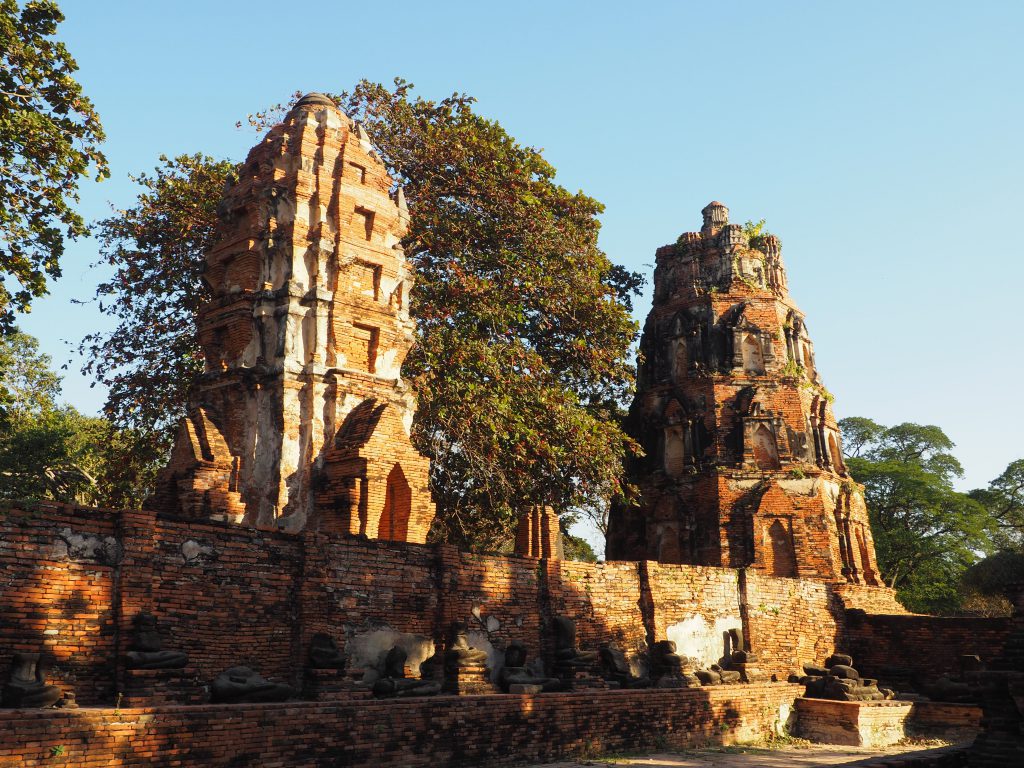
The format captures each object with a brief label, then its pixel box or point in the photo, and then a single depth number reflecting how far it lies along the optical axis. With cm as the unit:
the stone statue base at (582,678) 1265
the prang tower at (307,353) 1355
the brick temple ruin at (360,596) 871
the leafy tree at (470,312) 1820
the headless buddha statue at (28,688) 779
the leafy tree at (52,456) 2508
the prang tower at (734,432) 2289
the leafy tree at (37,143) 1131
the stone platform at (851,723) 1509
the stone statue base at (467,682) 1112
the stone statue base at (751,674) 1562
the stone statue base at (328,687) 1014
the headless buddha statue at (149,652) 877
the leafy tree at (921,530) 3220
